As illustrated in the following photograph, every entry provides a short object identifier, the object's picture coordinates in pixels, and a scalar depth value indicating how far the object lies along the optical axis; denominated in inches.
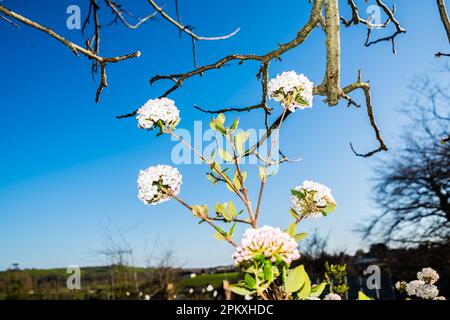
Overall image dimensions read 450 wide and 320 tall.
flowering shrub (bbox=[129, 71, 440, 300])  28.1
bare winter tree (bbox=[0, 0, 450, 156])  57.9
